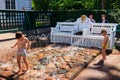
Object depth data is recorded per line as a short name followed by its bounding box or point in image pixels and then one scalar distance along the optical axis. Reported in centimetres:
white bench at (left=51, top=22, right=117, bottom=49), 341
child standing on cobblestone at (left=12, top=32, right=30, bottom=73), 235
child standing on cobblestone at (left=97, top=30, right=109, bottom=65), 289
